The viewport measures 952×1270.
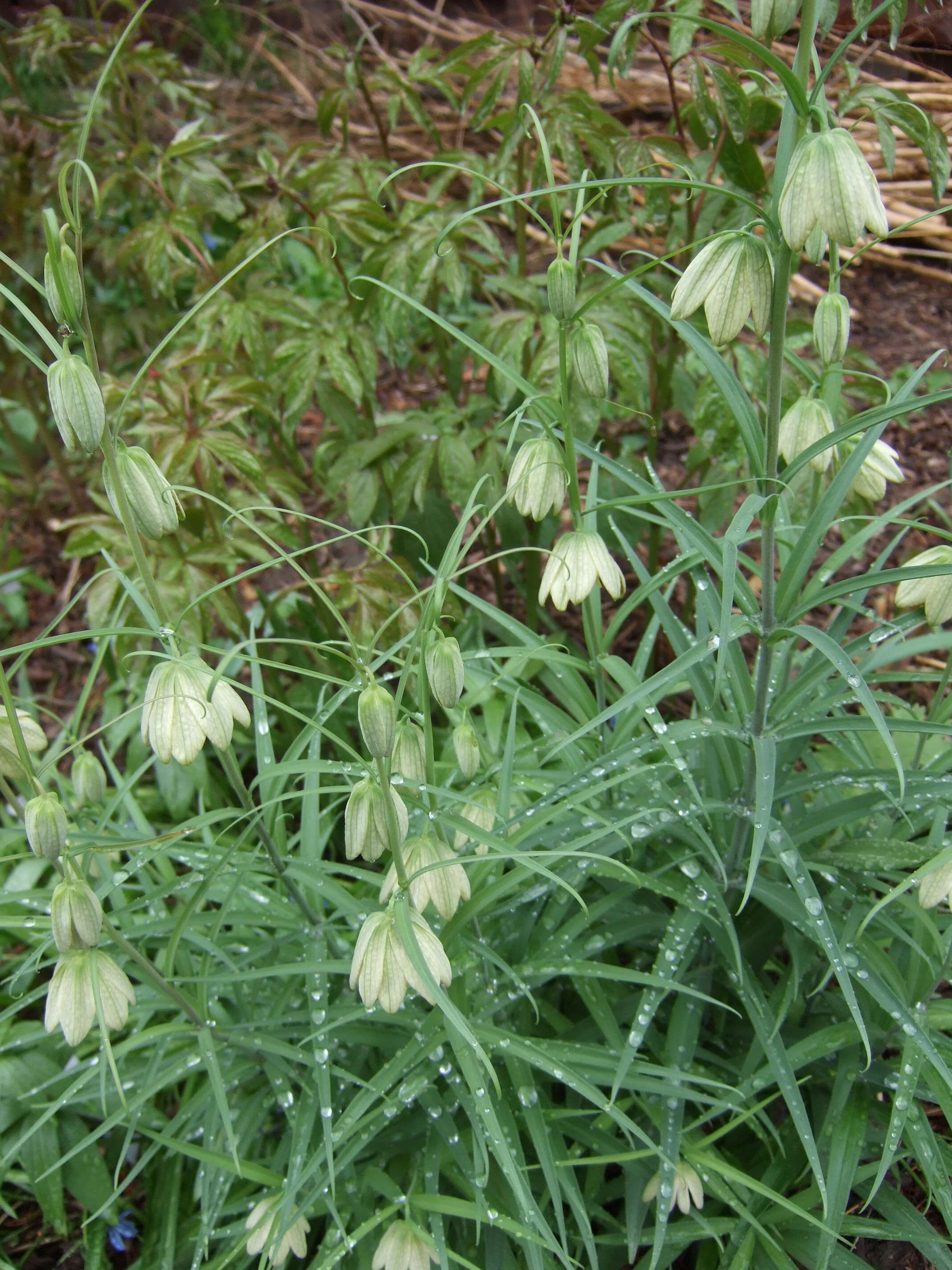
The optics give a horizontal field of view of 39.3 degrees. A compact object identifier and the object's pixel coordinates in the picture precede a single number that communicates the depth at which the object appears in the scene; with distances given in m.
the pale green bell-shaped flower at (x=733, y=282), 0.33
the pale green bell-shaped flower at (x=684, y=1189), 0.41
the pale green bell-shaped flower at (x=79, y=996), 0.36
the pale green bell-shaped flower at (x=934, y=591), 0.40
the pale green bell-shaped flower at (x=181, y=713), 0.34
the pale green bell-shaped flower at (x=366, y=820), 0.34
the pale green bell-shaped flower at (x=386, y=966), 0.34
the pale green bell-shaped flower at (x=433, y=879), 0.36
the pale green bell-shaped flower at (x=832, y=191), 0.30
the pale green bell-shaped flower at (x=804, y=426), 0.40
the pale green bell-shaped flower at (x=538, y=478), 0.38
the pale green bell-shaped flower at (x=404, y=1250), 0.39
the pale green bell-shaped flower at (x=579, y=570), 0.39
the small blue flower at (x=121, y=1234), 0.50
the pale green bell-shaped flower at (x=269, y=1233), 0.41
